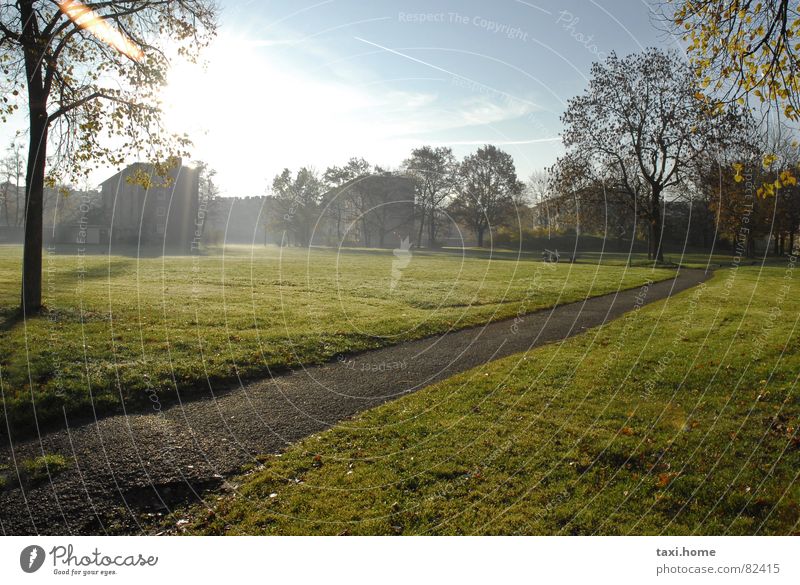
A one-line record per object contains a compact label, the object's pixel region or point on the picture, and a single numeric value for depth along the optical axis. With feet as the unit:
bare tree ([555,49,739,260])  108.17
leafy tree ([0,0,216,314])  45.01
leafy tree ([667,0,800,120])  26.05
